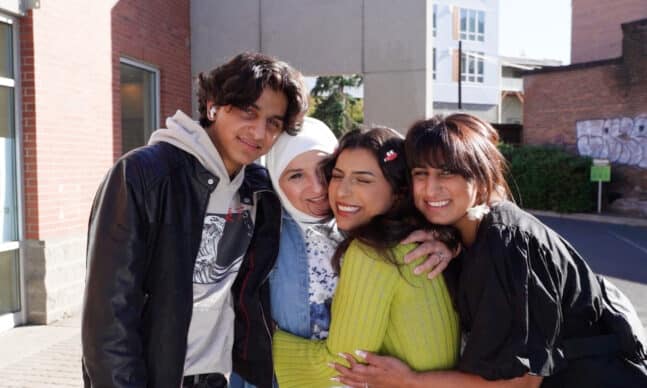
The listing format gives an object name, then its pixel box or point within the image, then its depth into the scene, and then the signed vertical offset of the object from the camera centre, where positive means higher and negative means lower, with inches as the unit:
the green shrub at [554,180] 708.7 -22.1
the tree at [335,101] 944.9 +103.1
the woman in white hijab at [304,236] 90.8 -12.5
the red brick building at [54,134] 232.5 +11.7
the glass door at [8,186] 230.2 -10.4
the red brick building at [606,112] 681.6 +67.6
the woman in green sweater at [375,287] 75.2 -16.5
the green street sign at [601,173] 671.1 -12.0
